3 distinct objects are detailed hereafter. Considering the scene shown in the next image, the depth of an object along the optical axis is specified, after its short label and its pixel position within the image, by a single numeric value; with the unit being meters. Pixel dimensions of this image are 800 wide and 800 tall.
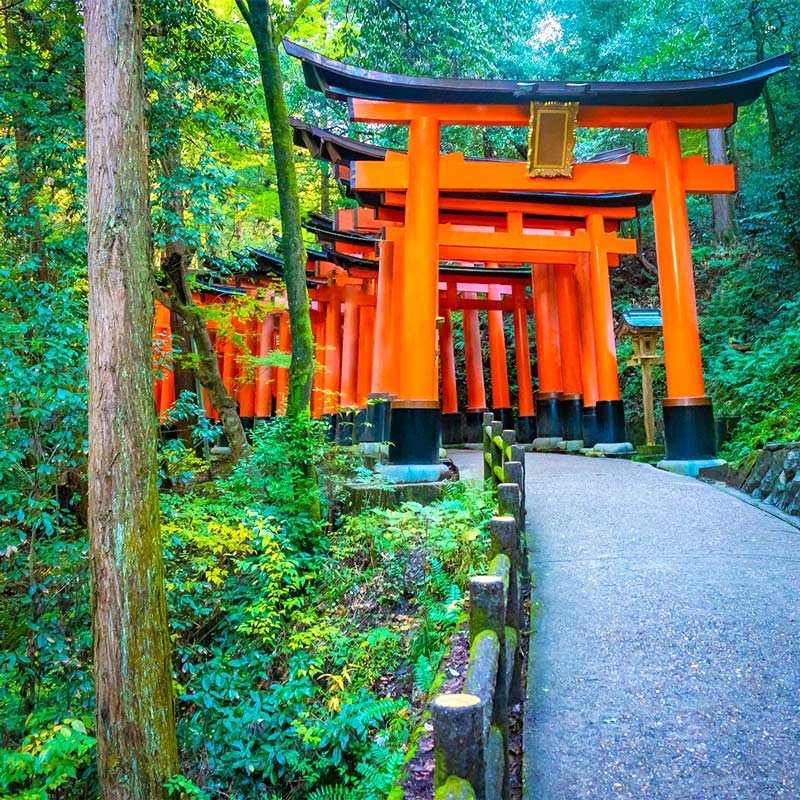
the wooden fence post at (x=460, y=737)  1.64
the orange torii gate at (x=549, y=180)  8.70
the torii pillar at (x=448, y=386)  18.25
